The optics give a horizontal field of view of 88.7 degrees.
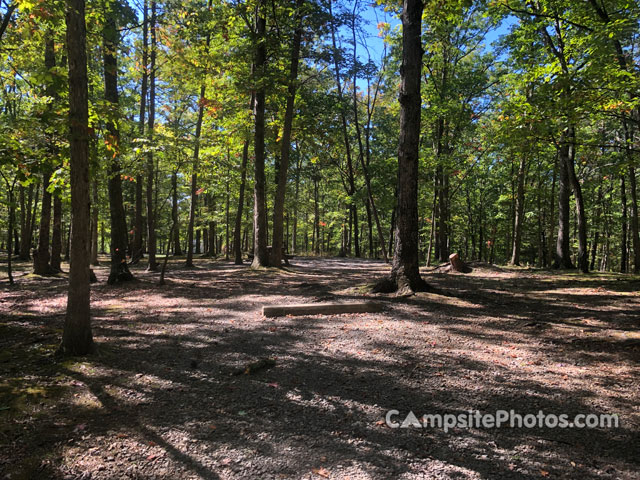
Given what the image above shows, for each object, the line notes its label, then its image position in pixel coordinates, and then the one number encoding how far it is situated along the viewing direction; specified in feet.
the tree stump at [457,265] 41.75
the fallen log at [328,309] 21.70
